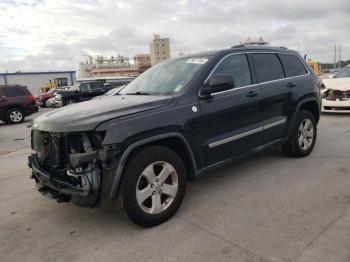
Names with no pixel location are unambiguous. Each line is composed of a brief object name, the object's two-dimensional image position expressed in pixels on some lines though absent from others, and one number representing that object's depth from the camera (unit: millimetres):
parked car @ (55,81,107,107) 20884
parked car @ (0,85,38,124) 14273
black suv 3096
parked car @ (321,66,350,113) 9320
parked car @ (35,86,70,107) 24625
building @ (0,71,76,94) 51781
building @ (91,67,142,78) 77938
